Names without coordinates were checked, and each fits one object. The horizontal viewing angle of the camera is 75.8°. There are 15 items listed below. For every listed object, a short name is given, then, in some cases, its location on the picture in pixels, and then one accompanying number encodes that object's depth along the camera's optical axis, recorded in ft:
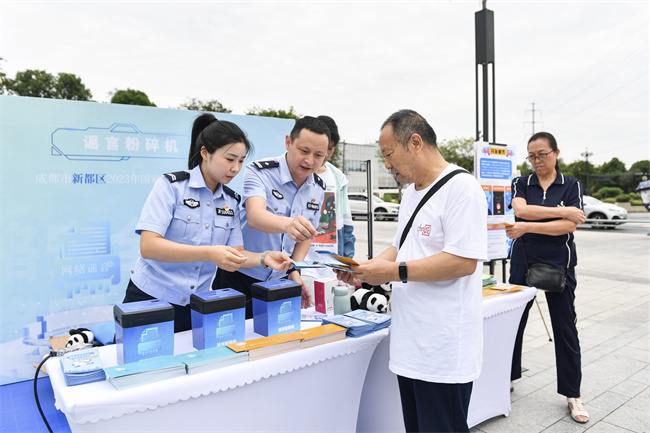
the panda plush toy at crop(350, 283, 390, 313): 6.83
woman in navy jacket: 8.33
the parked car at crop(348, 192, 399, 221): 58.51
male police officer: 6.42
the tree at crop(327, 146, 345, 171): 83.82
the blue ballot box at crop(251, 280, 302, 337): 5.31
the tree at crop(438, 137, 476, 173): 98.78
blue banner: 10.53
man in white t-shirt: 4.47
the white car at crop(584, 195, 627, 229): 45.70
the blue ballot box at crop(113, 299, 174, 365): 4.19
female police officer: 5.57
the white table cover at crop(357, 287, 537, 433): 6.36
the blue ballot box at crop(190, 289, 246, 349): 4.81
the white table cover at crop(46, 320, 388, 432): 3.69
